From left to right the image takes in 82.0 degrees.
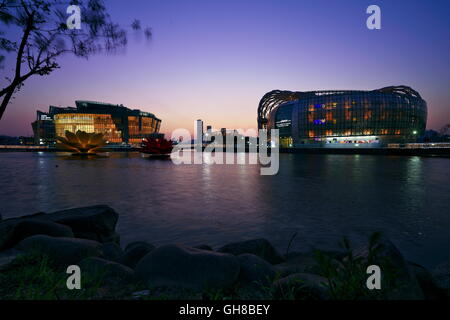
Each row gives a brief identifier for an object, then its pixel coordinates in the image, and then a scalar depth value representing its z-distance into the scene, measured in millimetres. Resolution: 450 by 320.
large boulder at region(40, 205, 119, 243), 7148
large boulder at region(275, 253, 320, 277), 4563
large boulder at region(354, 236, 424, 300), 2934
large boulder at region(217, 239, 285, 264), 5882
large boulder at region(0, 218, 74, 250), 5260
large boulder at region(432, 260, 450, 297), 4023
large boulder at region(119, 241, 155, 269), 5176
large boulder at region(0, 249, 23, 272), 3981
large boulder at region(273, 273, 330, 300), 3191
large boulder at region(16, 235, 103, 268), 4570
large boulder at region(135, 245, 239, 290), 3703
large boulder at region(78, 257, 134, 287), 3811
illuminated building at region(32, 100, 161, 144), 160250
